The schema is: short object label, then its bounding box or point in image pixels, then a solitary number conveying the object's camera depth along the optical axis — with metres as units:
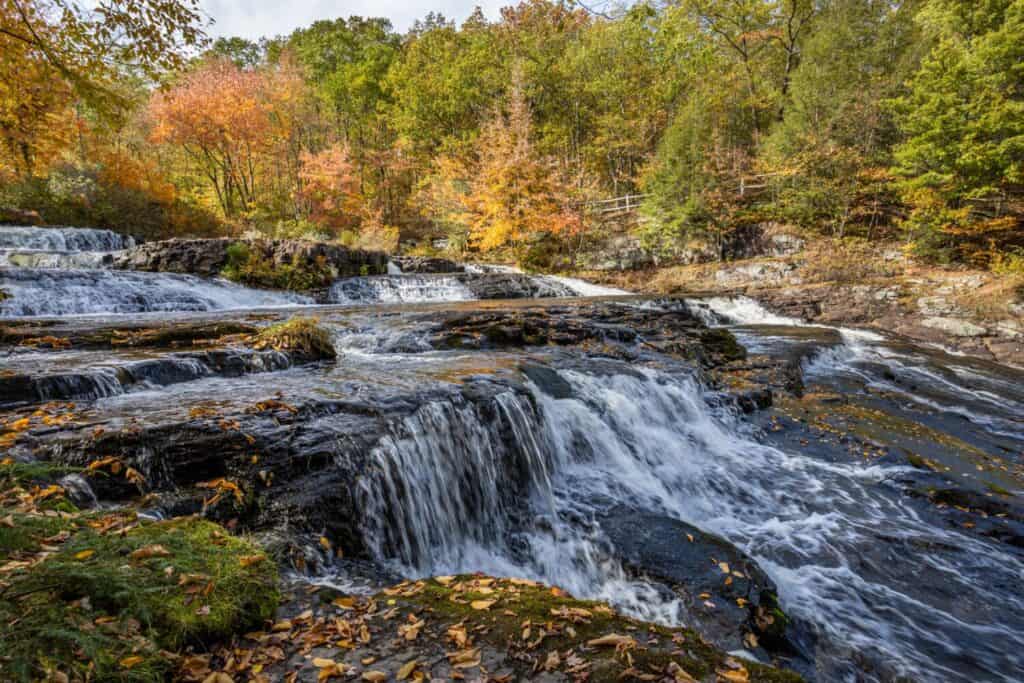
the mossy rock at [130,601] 1.54
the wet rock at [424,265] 19.56
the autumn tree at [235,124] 22.73
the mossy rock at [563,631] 1.90
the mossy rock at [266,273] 14.82
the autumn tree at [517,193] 22.58
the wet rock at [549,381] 6.38
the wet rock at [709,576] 3.36
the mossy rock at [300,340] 7.05
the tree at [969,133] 14.66
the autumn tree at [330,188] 26.62
